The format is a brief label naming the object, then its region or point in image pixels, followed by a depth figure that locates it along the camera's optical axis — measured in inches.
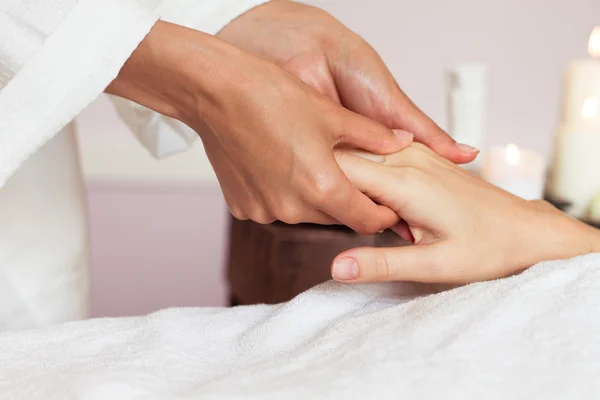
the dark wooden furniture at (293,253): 41.1
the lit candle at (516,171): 41.1
